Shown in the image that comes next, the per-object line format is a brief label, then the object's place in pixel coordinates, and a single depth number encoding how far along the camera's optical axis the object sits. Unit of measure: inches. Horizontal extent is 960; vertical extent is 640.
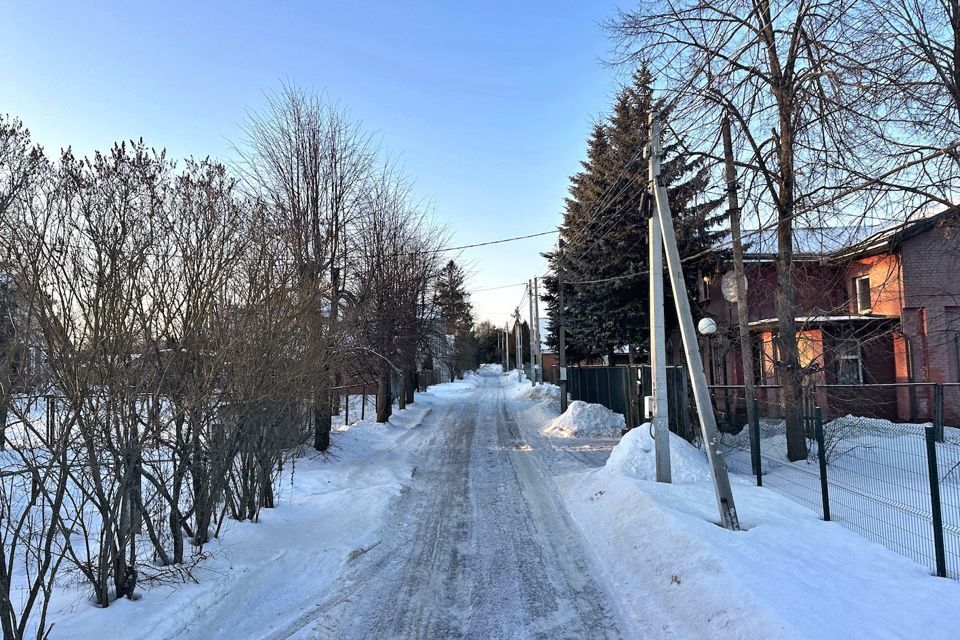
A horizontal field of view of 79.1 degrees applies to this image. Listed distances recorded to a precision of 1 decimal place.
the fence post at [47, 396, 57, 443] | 151.7
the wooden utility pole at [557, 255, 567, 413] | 879.7
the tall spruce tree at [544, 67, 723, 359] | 810.2
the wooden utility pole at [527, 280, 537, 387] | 1366.4
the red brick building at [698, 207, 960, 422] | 609.9
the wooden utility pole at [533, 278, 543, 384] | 1315.2
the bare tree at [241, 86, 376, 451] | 502.9
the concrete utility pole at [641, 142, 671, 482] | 359.9
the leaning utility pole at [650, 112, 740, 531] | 264.1
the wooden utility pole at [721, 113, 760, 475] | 428.1
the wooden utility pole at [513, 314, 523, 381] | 2091.5
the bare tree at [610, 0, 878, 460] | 309.3
